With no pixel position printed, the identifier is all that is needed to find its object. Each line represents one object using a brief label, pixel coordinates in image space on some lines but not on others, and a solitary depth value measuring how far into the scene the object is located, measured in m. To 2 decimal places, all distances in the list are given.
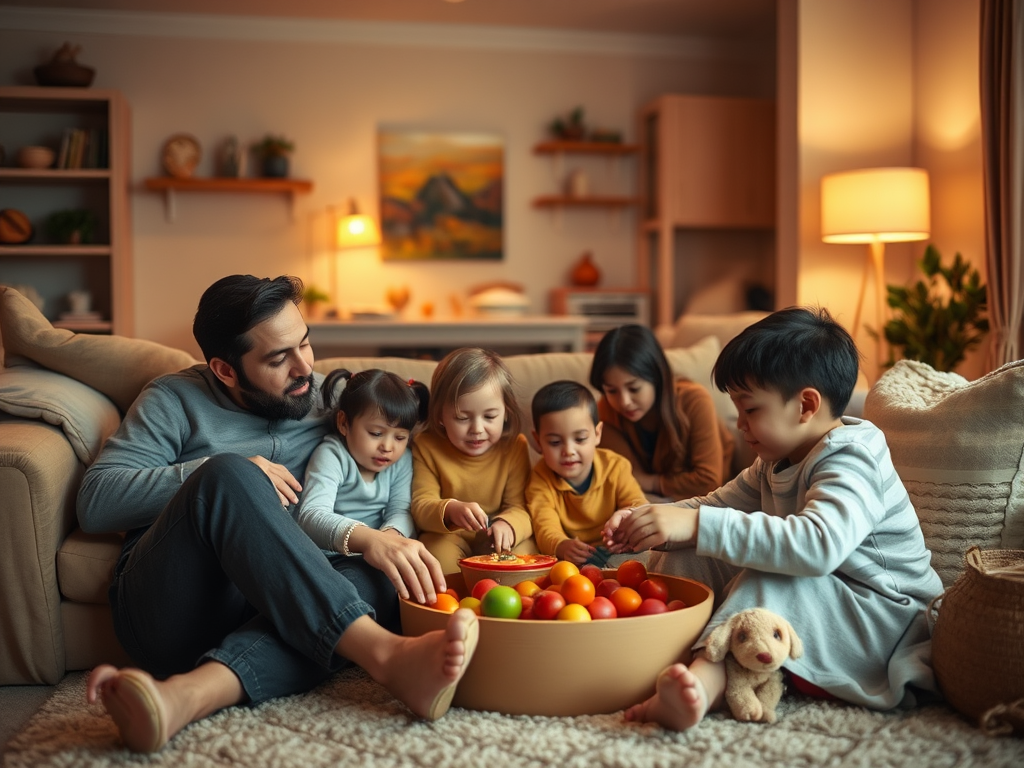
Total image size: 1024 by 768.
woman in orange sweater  2.42
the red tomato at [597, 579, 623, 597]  1.80
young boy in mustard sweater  2.17
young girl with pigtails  1.87
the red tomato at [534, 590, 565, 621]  1.66
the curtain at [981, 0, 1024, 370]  3.45
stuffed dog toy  1.54
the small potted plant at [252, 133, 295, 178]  5.54
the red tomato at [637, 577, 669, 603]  1.75
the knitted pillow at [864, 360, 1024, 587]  1.93
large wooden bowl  1.55
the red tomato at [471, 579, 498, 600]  1.78
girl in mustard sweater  2.07
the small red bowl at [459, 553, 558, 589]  1.83
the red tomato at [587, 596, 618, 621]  1.64
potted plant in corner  3.69
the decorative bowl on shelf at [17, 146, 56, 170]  5.15
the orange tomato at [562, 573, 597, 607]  1.70
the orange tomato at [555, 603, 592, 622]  1.62
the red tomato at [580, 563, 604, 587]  1.87
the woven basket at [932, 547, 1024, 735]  1.50
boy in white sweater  1.59
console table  4.93
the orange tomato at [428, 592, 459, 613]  1.70
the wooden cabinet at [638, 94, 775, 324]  5.72
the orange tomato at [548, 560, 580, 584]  1.81
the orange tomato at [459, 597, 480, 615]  1.72
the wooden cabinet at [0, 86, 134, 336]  5.25
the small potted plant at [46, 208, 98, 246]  5.30
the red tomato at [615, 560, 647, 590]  1.86
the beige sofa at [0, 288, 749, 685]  1.89
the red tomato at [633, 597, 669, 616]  1.67
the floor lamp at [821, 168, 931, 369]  3.93
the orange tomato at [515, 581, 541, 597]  1.79
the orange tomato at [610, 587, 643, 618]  1.68
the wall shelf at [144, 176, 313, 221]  5.43
